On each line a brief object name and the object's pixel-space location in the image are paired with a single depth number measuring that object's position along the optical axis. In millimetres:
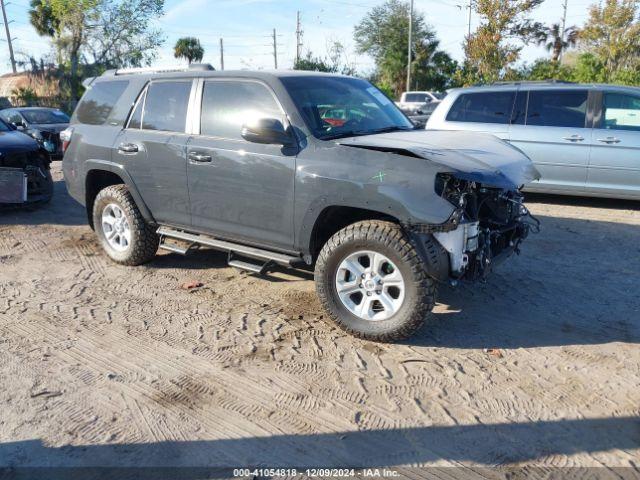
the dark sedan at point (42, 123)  13914
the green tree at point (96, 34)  29547
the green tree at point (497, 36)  25656
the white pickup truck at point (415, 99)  27766
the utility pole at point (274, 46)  54875
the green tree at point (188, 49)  50188
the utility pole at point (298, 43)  41312
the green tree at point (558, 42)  41688
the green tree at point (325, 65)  37844
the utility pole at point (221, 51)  53938
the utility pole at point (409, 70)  34812
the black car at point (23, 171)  7859
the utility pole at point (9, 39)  39094
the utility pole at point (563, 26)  41756
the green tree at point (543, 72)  29203
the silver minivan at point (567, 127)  7750
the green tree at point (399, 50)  42812
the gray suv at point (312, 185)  3869
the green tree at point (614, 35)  26750
